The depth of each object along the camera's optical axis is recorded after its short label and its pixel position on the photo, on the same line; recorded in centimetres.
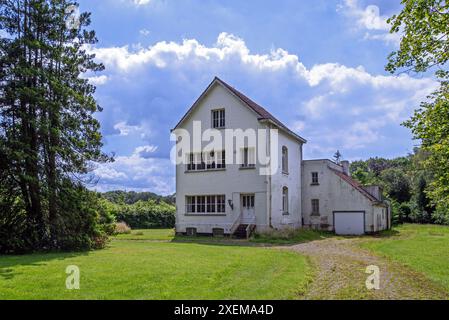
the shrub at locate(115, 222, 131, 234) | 3186
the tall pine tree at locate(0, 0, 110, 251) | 1727
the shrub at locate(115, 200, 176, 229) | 4103
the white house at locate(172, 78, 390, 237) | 2580
